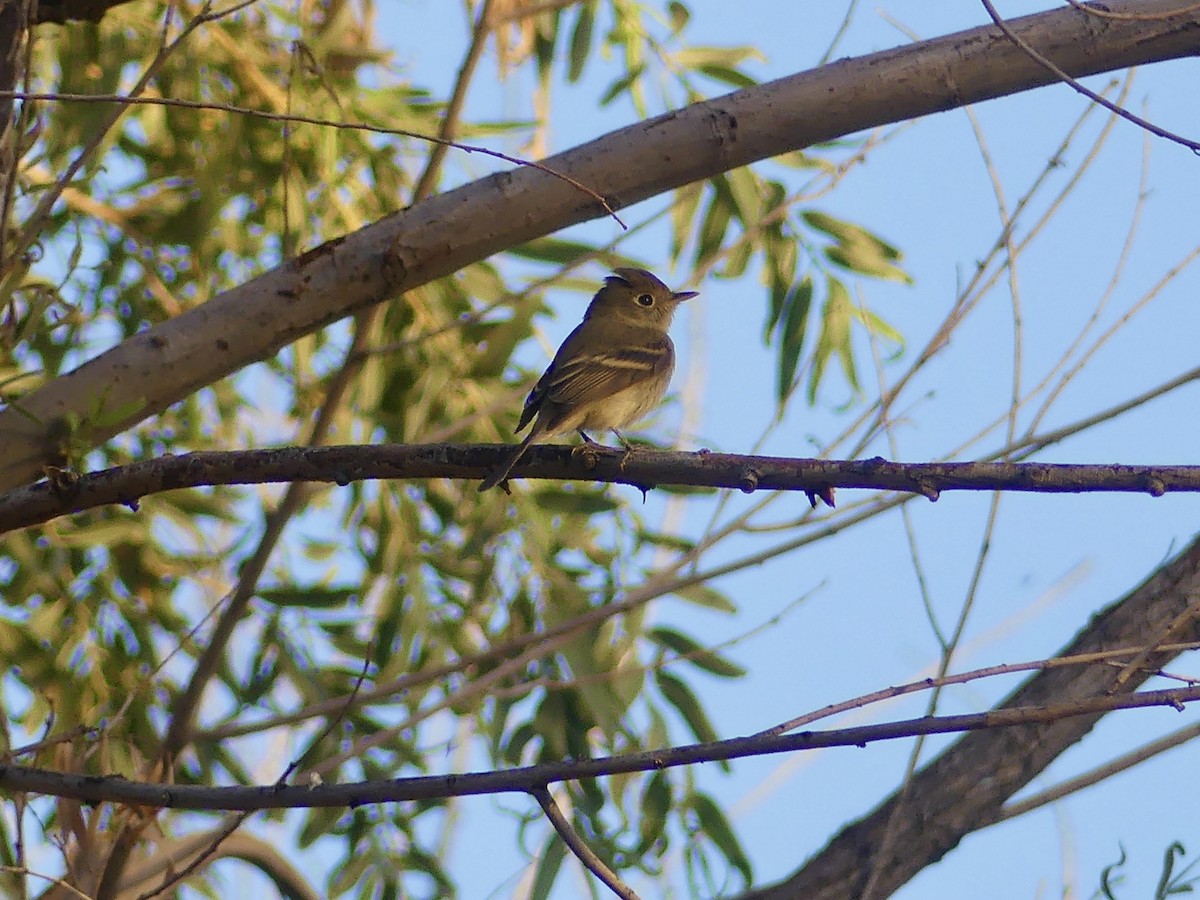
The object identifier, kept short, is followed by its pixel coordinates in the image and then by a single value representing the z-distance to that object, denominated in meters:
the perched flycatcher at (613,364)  7.63
